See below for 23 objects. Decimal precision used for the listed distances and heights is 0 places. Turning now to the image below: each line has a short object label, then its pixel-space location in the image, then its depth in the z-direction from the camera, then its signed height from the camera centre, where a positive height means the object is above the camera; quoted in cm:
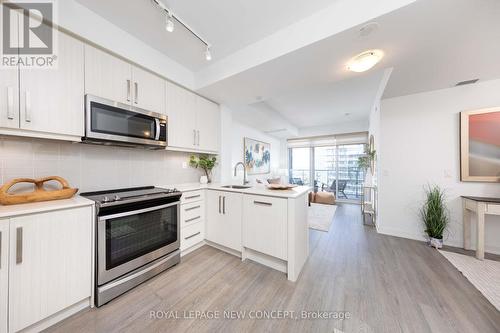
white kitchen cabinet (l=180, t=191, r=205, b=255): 222 -77
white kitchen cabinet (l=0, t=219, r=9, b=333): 105 -69
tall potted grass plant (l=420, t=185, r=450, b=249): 250 -77
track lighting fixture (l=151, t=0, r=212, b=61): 147 +141
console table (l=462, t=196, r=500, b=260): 207 -55
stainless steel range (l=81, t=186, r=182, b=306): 146 -73
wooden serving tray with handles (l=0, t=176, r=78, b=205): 122 -24
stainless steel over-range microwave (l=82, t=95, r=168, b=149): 158 +43
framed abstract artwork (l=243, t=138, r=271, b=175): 516 +31
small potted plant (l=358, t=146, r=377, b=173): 393 +13
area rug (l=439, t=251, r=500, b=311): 159 -120
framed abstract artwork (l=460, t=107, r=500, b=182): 237 +31
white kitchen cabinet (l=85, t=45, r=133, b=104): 162 +93
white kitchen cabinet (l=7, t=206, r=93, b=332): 111 -73
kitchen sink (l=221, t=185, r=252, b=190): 264 -33
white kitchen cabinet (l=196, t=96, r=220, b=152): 276 +72
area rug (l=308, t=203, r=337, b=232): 342 -122
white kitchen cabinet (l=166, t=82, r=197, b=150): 233 +72
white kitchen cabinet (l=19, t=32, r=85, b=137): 130 +60
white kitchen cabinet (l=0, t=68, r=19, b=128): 120 +48
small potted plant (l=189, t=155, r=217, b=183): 289 +4
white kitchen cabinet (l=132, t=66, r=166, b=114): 197 +93
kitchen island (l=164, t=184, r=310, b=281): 181 -72
